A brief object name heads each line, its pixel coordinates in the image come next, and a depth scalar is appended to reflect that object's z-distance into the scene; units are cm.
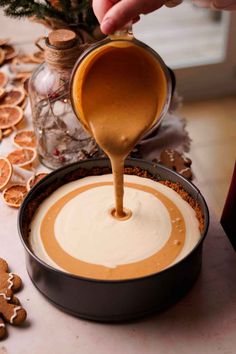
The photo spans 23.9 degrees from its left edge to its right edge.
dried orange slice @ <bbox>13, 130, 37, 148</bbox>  149
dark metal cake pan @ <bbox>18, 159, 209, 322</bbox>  95
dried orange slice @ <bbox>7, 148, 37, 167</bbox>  143
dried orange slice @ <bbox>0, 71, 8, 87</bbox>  172
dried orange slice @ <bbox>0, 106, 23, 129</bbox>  155
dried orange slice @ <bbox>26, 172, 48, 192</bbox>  134
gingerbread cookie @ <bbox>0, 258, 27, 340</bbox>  100
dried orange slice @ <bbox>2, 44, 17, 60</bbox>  187
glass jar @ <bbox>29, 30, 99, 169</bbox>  137
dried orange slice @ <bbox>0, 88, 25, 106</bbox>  164
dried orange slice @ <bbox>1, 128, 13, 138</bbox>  152
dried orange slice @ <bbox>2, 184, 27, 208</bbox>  130
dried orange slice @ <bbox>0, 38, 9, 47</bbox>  191
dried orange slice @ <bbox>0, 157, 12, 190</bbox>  135
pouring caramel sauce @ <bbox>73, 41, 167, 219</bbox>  109
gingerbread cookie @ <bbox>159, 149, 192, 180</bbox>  135
